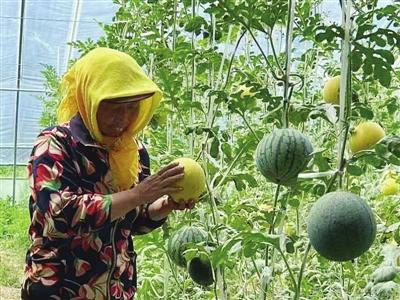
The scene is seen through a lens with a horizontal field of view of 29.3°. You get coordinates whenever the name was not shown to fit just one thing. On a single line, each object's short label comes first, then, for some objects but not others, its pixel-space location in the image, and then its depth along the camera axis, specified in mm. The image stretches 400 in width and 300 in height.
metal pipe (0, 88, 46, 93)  11789
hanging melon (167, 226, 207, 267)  2412
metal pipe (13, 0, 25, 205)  10091
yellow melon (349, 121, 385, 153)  1853
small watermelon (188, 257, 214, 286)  2354
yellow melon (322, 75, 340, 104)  1937
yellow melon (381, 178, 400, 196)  2537
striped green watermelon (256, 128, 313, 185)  1767
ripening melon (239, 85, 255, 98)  2562
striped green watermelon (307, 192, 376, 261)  1461
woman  2043
